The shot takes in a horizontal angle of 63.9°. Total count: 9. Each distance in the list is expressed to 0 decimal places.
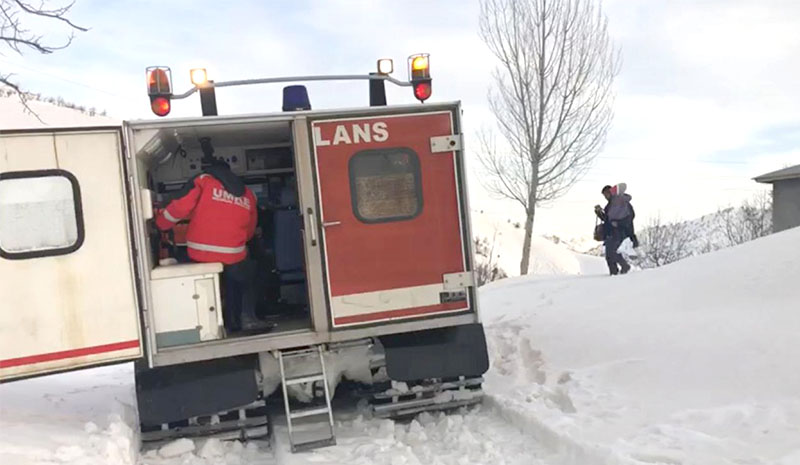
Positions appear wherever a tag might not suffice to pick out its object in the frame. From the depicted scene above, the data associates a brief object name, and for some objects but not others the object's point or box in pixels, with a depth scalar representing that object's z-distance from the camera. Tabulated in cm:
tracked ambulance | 469
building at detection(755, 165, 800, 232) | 1945
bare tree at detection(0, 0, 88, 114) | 802
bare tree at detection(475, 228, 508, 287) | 2252
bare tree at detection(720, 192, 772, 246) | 2420
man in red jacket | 545
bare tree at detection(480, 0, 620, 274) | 1800
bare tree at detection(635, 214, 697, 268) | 2156
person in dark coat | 1094
